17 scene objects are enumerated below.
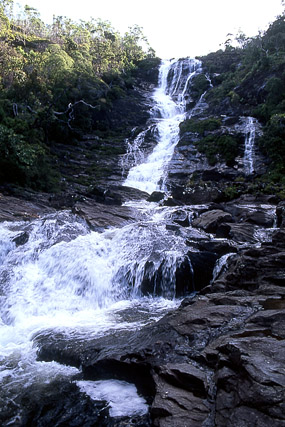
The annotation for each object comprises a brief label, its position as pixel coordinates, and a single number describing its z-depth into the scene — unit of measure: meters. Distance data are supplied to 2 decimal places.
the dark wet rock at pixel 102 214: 16.22
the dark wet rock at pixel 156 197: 22.69
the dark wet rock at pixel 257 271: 8.51
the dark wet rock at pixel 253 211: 15.37
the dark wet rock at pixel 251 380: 3.85
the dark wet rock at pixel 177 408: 4.43
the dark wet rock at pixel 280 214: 14.79
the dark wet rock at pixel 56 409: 5.20
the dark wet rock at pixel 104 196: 20.96
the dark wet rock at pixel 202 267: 11.16
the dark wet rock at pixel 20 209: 15.89
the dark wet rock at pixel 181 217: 16.67
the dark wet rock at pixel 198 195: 20.95
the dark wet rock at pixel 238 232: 13.19
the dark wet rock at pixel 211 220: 14.95
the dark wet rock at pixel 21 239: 13.22
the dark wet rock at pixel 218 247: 11.77
